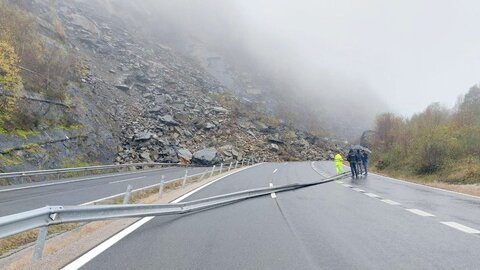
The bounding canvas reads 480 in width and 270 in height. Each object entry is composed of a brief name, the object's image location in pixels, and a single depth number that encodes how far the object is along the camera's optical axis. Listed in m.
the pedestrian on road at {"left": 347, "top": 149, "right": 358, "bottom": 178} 26.59
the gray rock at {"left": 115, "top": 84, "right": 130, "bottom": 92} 57.08
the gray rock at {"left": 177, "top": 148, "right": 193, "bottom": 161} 51.44
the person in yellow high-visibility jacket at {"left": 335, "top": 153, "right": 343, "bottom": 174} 30.15
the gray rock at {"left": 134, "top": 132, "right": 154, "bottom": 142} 47.63
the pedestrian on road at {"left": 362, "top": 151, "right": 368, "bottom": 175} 28.02
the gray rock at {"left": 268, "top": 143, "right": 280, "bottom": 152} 69.19
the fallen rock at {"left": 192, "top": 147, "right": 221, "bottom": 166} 51.41
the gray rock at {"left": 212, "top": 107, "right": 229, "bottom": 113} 68.25
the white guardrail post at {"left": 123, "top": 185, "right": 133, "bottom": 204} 10.91
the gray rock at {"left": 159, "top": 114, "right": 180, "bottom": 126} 55.84
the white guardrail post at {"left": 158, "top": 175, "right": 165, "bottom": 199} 14.55
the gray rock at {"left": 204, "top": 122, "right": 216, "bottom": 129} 62.23
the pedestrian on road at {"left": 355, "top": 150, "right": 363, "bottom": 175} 27.03
